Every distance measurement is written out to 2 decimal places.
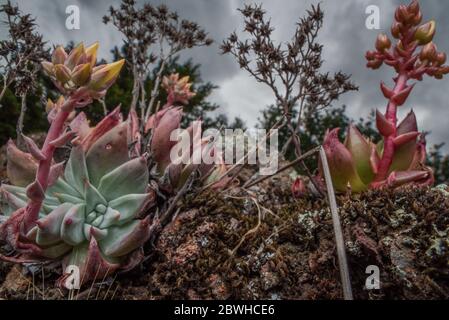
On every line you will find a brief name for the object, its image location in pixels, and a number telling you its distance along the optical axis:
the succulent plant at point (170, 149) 0.32
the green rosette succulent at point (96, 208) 0.26
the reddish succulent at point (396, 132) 0.34
